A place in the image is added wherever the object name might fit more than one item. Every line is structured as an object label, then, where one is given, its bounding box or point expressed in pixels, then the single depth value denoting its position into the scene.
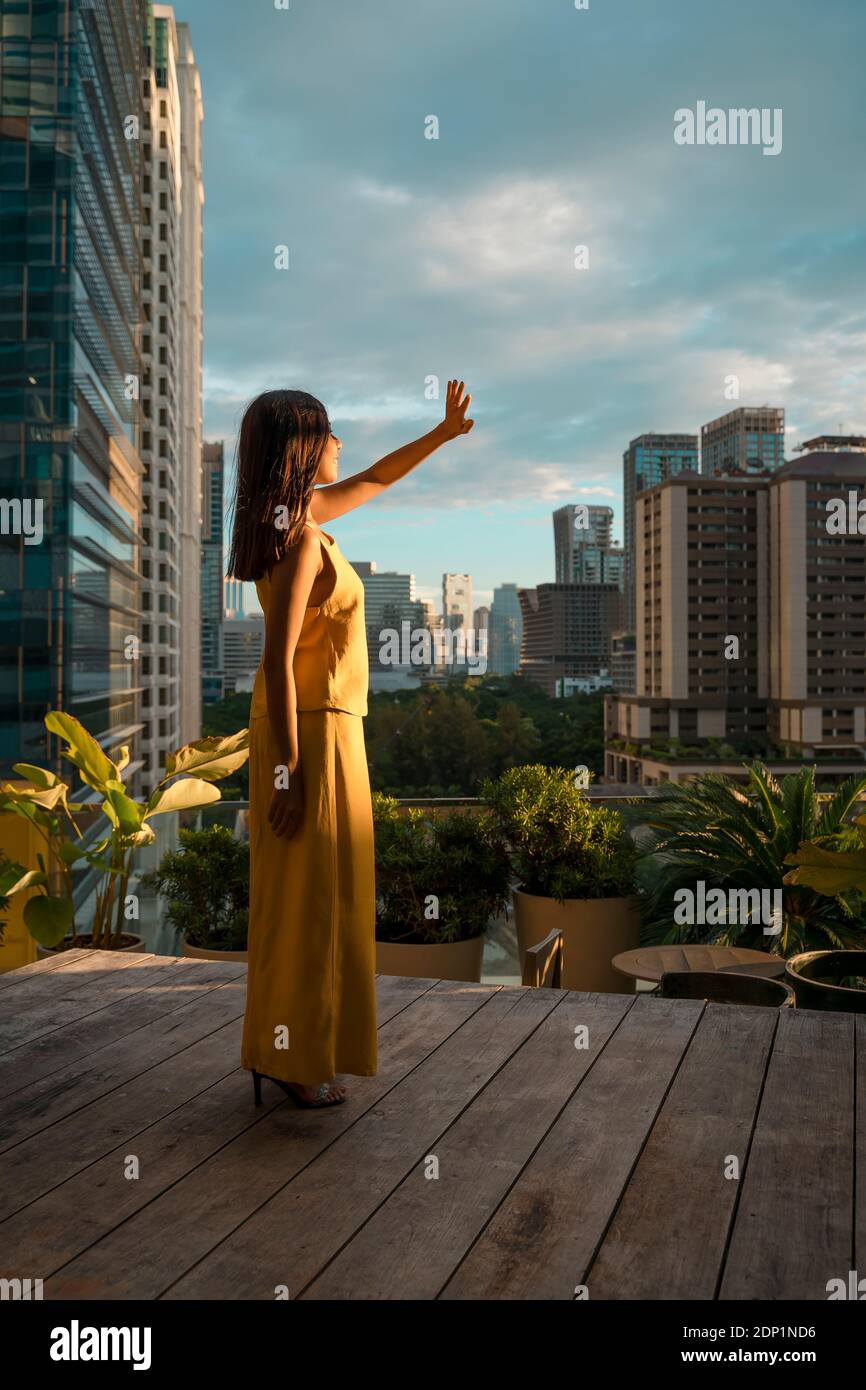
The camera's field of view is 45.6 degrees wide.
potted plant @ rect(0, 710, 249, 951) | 3.81
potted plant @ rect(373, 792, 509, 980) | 3.94
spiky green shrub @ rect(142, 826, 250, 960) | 4.14
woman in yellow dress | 2.03
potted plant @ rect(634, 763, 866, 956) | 4.08
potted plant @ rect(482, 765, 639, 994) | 4.19
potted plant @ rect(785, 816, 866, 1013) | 2.32
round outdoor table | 3.41
